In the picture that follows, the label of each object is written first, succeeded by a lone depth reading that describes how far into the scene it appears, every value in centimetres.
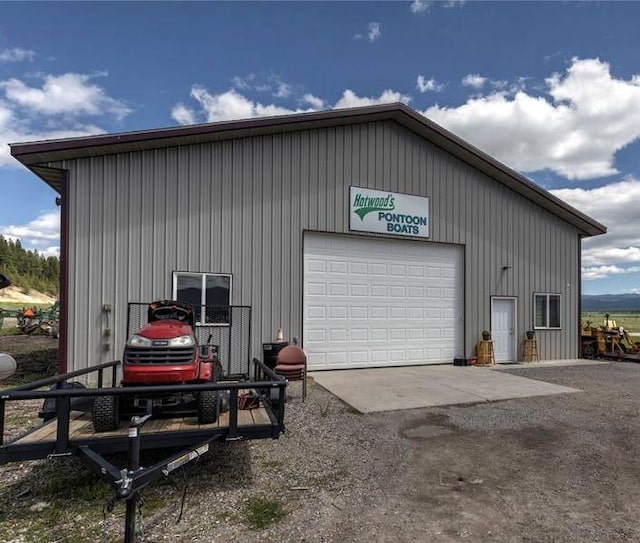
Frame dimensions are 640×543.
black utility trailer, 295
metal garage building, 868
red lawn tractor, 409
